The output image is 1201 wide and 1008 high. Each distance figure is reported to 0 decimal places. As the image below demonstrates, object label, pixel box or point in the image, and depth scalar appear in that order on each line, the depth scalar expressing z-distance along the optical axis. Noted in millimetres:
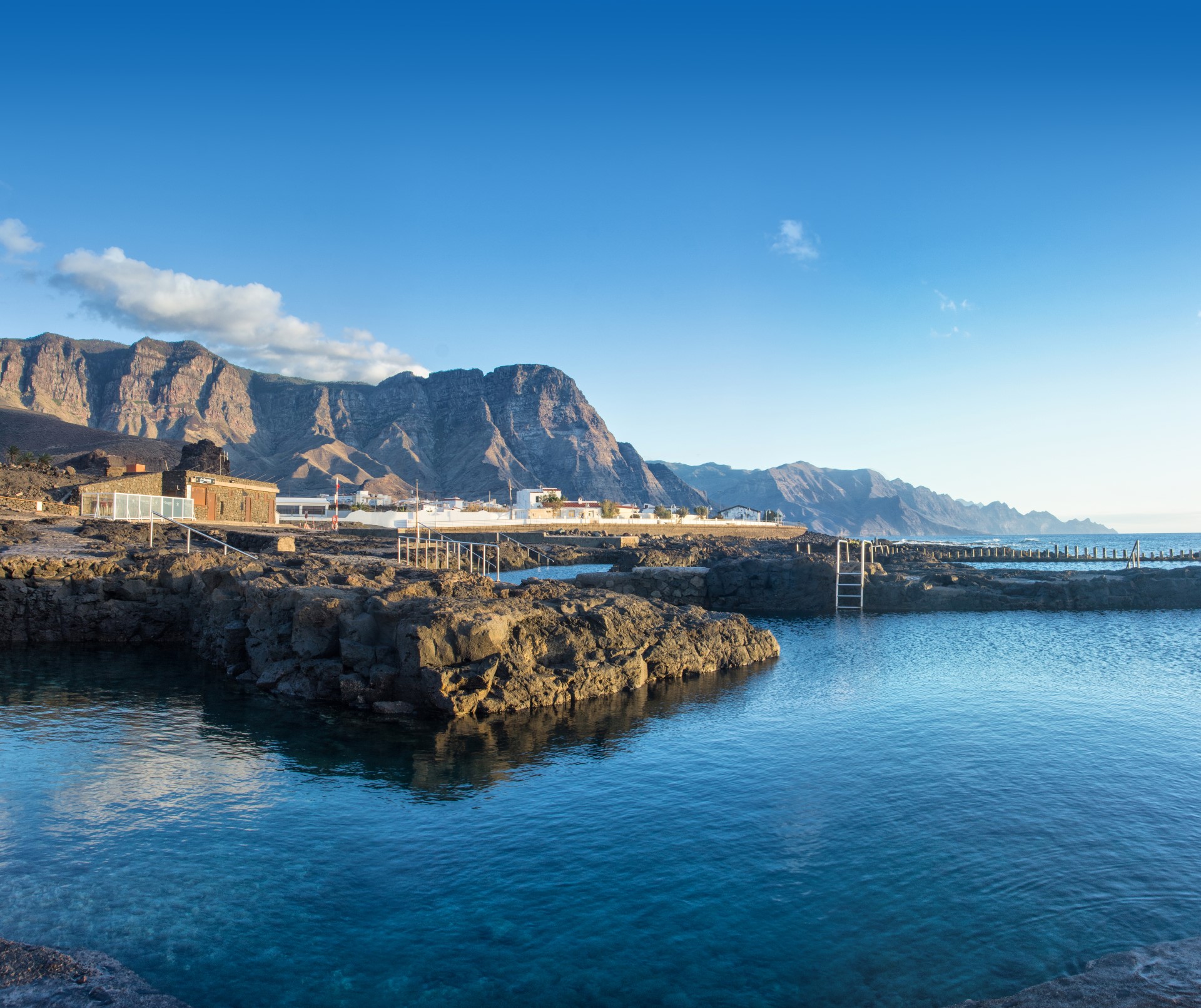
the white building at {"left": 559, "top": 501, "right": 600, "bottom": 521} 122625
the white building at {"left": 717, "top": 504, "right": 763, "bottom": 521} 167375
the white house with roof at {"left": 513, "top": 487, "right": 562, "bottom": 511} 149250
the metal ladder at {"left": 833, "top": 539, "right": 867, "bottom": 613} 49656
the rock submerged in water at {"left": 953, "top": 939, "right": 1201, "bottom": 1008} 8047
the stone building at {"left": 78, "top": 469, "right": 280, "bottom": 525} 64062
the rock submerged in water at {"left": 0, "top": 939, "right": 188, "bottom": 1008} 8031
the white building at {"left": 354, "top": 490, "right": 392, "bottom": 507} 128875
